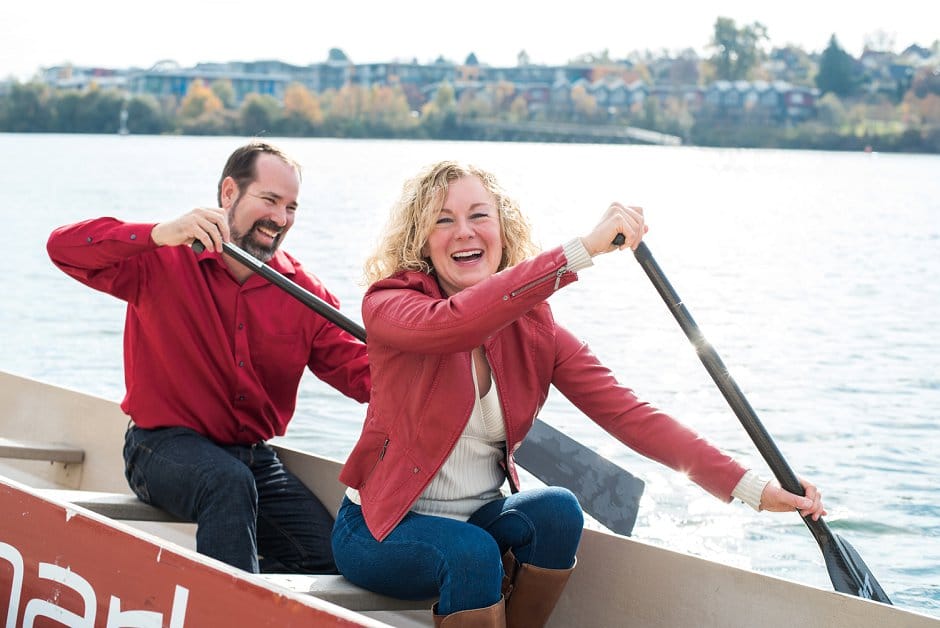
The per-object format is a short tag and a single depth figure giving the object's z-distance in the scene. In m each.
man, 3.12
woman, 2.49
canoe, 2.50
